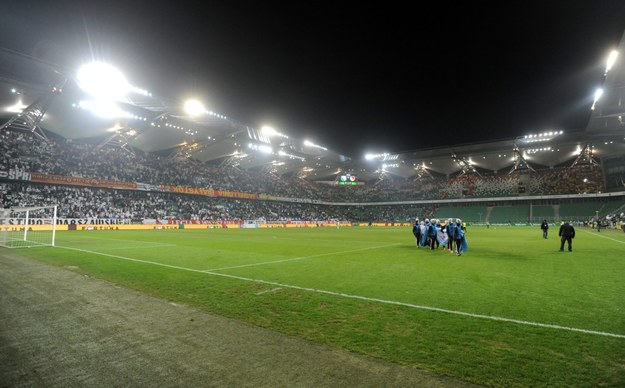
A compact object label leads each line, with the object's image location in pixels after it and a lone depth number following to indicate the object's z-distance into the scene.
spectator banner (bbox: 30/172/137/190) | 39.84
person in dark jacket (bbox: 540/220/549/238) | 27.57
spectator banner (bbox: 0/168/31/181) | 37.25
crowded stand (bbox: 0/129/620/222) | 41.78
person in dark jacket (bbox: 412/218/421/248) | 20.05
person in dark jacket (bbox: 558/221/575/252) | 16.66
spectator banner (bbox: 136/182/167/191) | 50.91
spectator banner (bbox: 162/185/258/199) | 55.59
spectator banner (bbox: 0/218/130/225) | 33.59
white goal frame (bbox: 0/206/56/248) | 19.03
